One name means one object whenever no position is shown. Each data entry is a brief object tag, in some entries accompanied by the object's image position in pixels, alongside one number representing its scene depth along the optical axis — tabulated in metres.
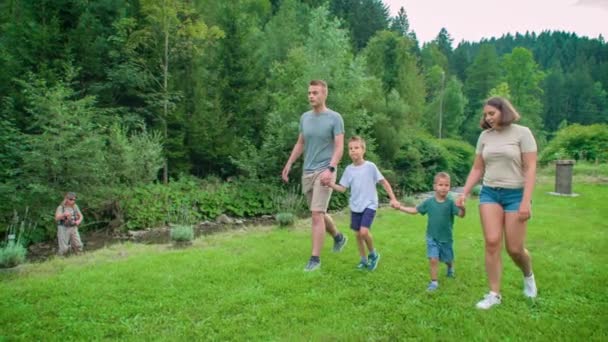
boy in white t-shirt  5.44
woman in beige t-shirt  4.11
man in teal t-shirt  5.66
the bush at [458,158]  30.42
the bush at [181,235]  8.27
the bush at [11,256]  6.13
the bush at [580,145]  25.14
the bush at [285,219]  9.88
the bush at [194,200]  13.45
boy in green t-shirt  4.93
